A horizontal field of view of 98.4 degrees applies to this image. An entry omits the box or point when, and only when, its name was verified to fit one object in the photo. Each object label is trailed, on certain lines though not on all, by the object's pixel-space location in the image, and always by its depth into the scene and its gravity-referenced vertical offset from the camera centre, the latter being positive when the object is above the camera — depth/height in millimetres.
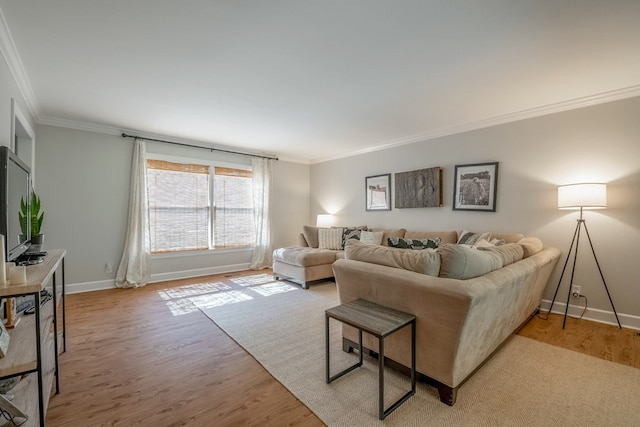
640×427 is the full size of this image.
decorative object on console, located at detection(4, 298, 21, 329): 1498 -591
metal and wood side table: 1514 -666
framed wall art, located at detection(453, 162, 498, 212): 3678 +322
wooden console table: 1105 -638
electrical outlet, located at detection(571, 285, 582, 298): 3096 -898
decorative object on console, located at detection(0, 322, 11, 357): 1145 -582
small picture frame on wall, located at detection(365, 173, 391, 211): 4934 +318
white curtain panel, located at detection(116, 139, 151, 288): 4191 -405
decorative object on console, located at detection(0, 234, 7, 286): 1145 -247
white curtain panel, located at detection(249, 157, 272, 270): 5582 -40
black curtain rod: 4271 +1106
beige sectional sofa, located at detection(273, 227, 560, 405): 1565 -542
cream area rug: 1562 -1174
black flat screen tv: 1599 +22
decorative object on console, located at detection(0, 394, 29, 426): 1198 -927
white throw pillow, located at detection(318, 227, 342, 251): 4965 -520
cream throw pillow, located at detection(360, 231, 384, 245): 4546 -453
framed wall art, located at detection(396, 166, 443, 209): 4195 +346
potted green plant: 2143 -125
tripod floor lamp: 2697 +106
